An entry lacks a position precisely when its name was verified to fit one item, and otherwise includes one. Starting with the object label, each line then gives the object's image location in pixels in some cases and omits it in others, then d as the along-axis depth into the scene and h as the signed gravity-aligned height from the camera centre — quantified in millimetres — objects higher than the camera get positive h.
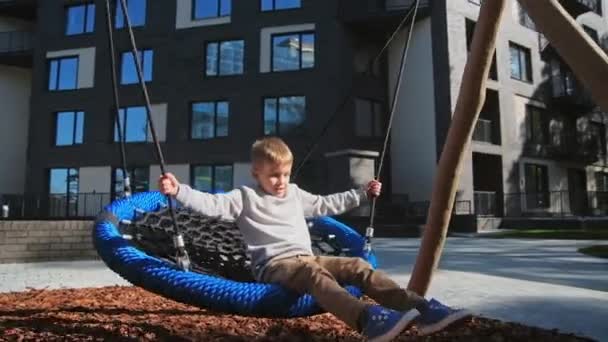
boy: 2164 -236
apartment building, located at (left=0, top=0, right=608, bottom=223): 18609 +4639
